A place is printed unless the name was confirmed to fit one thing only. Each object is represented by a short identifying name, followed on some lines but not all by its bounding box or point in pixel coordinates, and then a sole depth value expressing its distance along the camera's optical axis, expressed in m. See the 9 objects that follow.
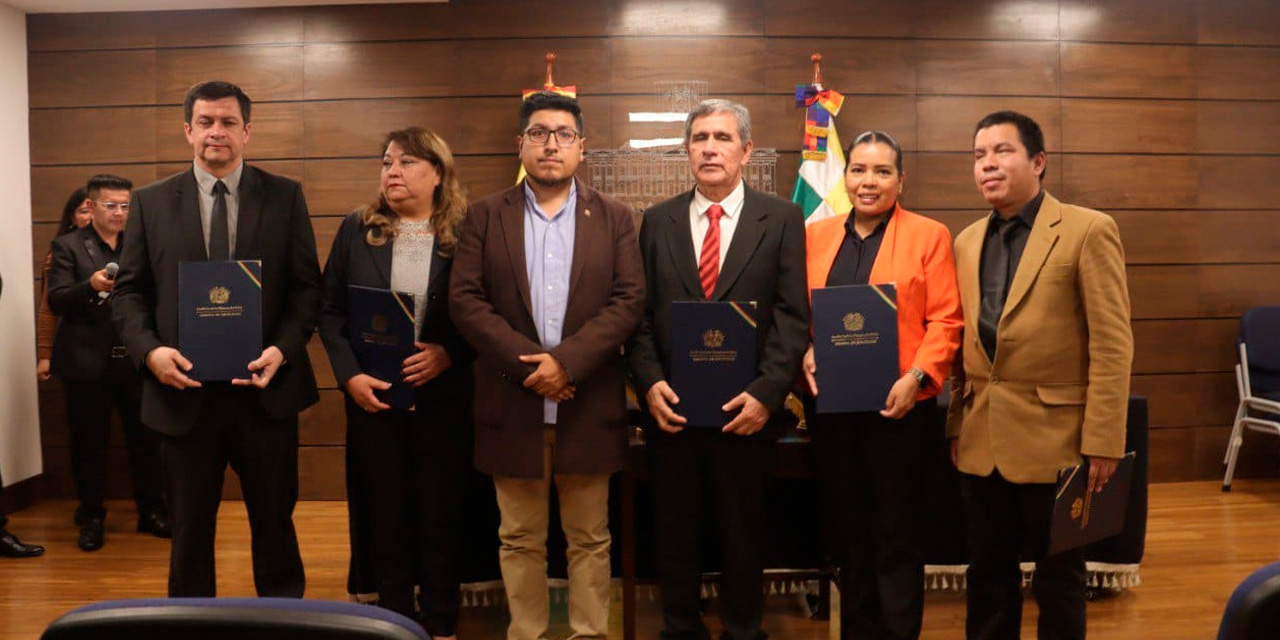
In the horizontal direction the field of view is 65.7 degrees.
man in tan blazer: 2.32
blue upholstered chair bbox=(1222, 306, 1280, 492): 5.18
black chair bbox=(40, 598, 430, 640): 0.81
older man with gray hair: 2.61
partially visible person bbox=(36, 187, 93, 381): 4.55
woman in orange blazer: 2.59
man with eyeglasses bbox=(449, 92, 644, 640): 2.59
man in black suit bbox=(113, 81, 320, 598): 2.61
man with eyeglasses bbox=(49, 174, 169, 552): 4.45
